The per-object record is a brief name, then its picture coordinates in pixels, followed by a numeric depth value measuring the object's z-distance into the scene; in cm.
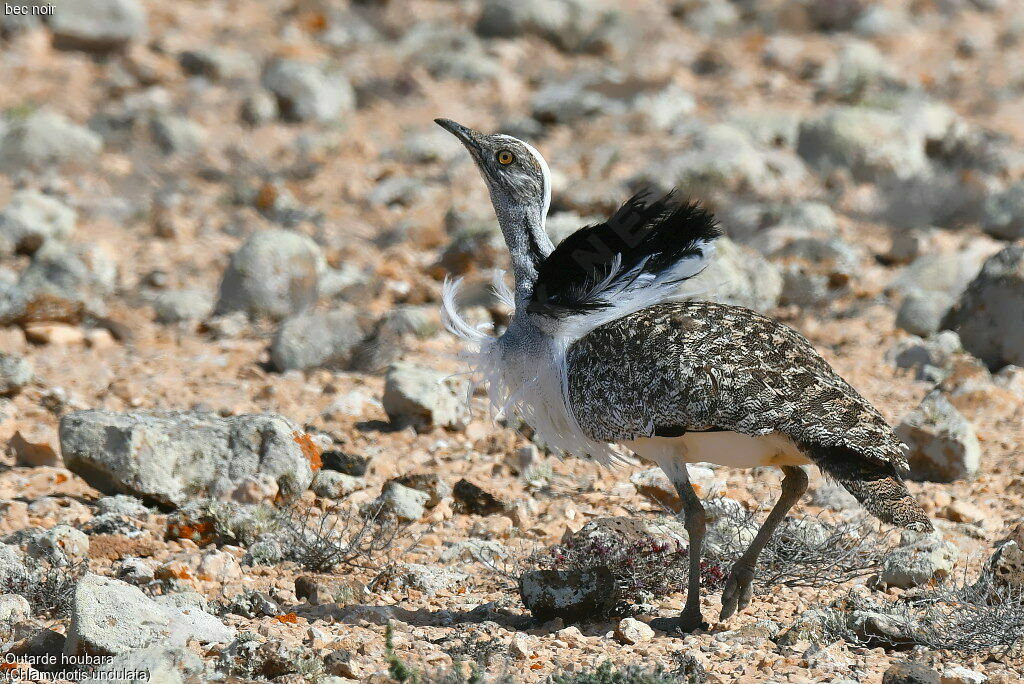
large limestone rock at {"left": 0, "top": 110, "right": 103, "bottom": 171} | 2415
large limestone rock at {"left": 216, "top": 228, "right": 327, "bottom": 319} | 1830
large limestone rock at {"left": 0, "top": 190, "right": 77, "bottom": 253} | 2025
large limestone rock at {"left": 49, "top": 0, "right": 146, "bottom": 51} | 2941
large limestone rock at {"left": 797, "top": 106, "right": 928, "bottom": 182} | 2572
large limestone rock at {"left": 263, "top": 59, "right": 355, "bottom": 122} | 2764
